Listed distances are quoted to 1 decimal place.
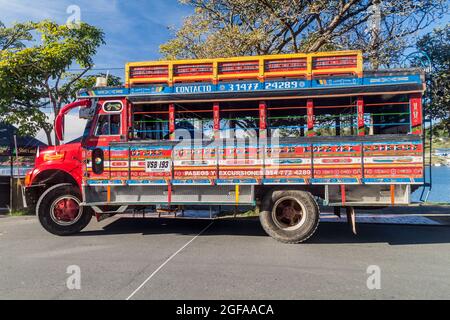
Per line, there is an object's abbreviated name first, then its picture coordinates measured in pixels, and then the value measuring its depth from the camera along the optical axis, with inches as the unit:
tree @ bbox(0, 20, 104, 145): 405.4
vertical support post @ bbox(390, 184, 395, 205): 256.7
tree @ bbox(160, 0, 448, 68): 392.2
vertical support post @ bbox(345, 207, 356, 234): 265.7
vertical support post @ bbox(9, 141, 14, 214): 449.1
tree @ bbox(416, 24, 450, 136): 342.6
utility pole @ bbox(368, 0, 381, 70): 392.8
